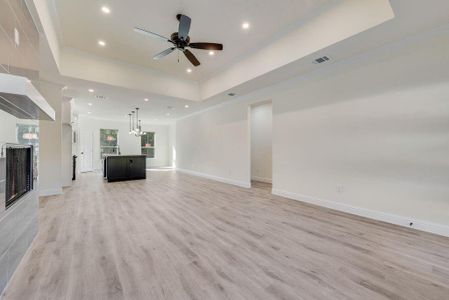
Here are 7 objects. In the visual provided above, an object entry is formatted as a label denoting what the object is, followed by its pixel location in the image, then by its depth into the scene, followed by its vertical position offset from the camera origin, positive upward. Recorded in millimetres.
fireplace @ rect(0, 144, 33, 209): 1659 -248
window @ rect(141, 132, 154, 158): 12309 +230
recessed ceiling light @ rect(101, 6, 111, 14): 3137 +2278
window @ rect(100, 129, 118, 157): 10852 +363
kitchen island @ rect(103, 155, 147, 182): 7163 -766
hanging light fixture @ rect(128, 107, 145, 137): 9000 +1570
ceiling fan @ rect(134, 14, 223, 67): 2801 +1735
